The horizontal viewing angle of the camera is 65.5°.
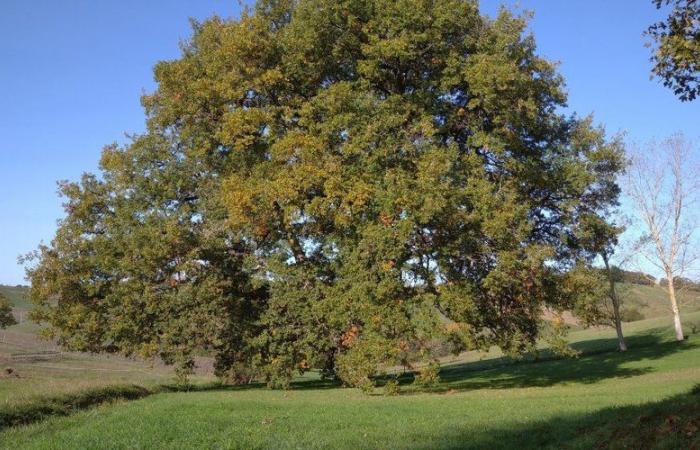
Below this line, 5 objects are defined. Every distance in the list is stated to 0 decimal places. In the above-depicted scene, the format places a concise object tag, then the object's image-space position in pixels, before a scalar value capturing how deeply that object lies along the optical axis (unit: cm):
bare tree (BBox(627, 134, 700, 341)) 4225
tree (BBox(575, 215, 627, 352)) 2254
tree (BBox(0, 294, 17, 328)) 5434
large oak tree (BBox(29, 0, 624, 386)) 1966
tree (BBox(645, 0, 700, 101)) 706
